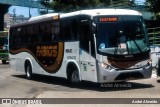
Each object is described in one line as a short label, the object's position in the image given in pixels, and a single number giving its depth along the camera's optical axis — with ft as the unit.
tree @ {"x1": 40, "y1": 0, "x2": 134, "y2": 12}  99.99
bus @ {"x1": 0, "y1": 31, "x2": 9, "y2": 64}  96.47
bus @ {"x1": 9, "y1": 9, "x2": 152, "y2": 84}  37.39
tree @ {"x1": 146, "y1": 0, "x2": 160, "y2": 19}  64.44
